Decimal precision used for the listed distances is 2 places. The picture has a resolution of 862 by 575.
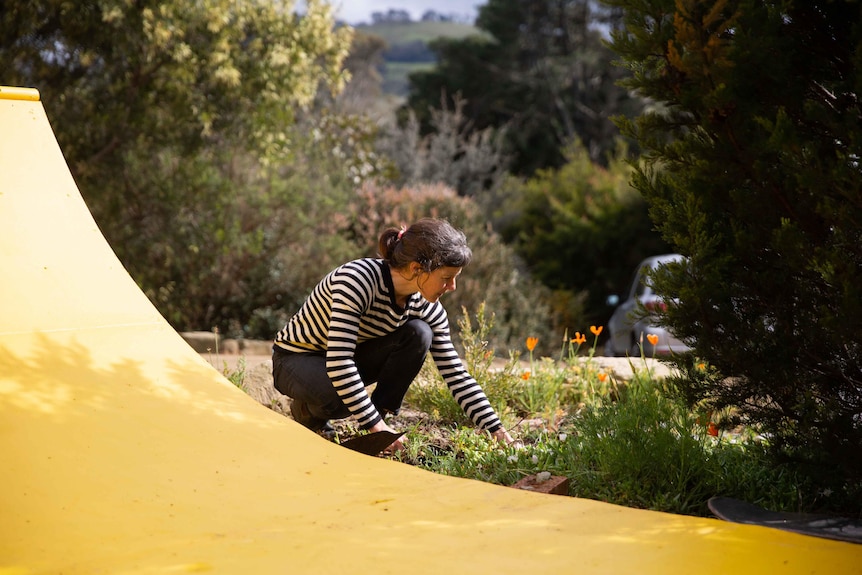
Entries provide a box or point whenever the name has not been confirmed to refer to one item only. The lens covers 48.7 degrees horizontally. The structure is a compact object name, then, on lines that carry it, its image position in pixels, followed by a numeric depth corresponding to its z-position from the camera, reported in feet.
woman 14.33
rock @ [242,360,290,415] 18.58
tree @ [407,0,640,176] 94.48
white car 34.22
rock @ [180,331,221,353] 31.62
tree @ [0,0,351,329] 32.73
